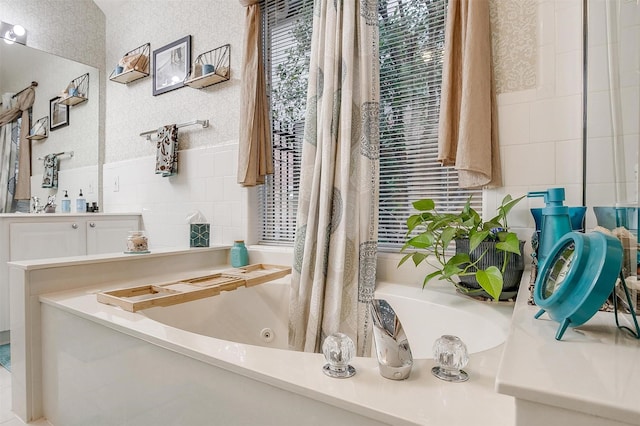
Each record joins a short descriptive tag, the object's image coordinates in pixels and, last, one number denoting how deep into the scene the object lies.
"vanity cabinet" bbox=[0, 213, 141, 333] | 2.14
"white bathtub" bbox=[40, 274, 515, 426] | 0.60
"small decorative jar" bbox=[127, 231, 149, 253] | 1.79
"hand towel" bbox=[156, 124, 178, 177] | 2.40
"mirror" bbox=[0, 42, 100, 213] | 2.52
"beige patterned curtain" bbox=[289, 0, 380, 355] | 1.52
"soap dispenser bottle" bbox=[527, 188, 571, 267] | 0.92
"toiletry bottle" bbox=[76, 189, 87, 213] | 2.85
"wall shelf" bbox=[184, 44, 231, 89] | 2.16
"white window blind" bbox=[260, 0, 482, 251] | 1.62
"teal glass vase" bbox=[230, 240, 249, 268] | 2.06
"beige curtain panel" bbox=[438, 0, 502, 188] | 1.31
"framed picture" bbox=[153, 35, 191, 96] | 2.45
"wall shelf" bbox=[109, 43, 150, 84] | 2.64
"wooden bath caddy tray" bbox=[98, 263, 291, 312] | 1.25
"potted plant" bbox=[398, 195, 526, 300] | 1.18
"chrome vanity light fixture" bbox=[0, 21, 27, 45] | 2.47
